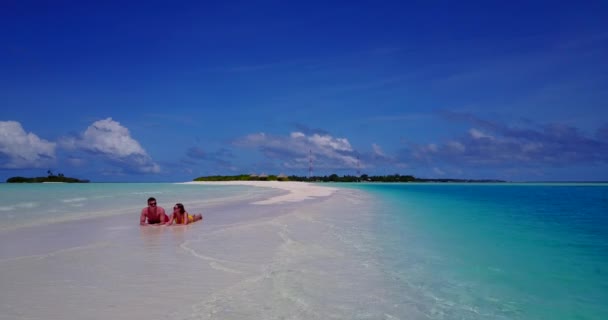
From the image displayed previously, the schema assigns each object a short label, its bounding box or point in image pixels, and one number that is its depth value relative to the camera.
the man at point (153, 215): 13.66
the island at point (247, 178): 135.75
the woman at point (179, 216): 13.89
